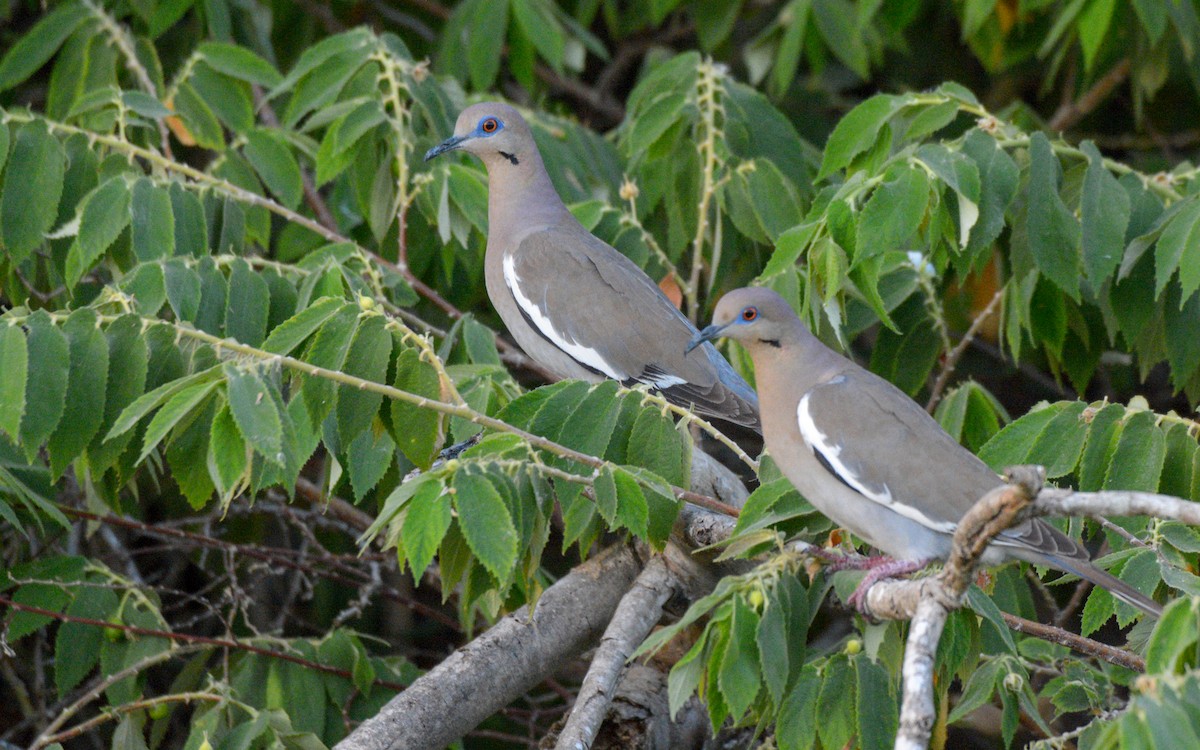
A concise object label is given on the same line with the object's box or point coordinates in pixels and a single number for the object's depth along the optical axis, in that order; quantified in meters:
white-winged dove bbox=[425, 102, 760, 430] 8.63
